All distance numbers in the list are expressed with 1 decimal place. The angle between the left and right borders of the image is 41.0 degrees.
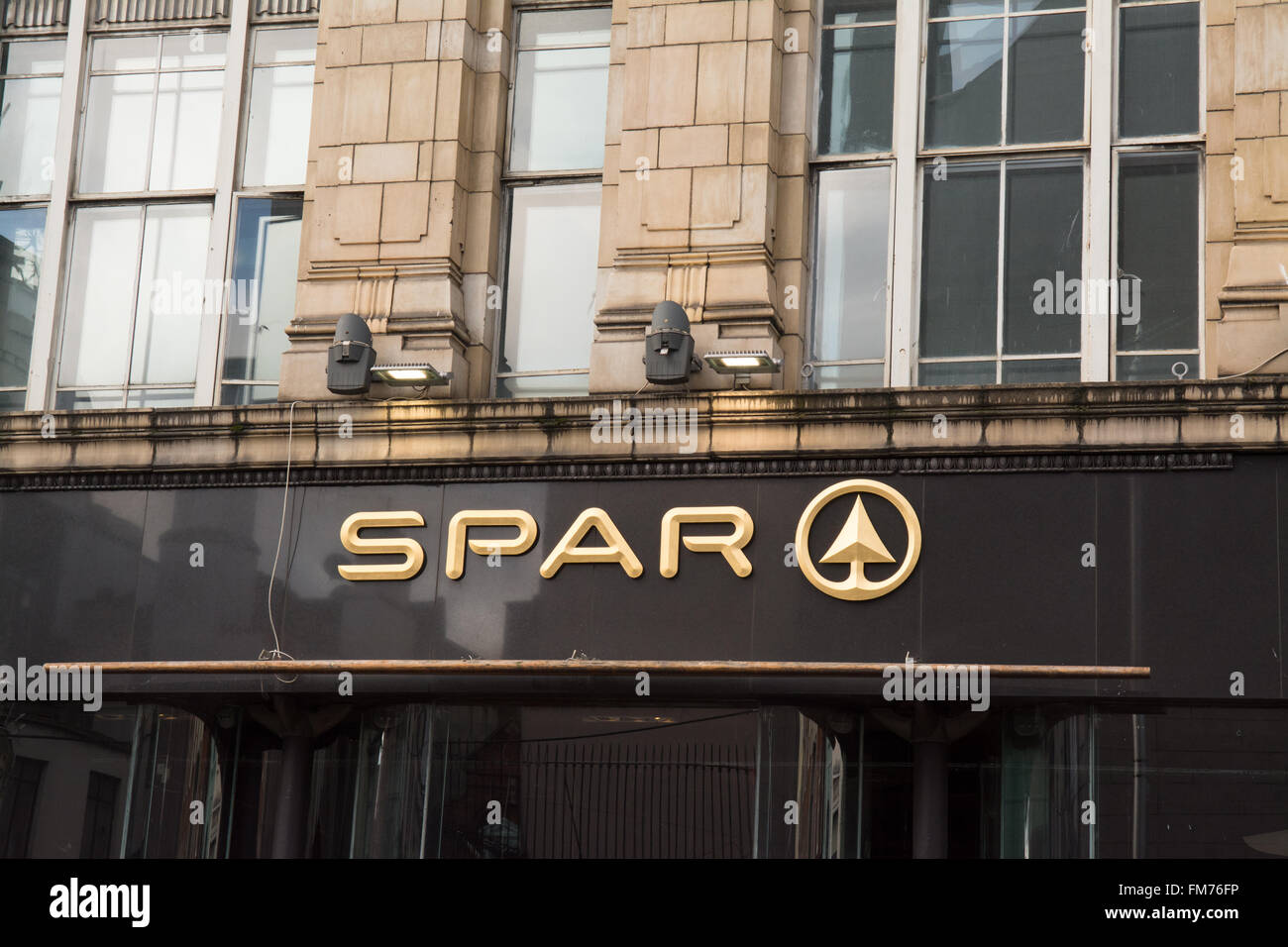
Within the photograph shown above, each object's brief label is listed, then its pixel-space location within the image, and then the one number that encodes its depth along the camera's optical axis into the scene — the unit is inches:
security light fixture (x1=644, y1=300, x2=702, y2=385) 538.9
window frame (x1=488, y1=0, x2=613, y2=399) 589.3
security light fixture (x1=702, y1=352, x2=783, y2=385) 534.6
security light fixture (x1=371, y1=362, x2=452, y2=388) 557.6
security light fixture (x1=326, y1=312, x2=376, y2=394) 563.5
